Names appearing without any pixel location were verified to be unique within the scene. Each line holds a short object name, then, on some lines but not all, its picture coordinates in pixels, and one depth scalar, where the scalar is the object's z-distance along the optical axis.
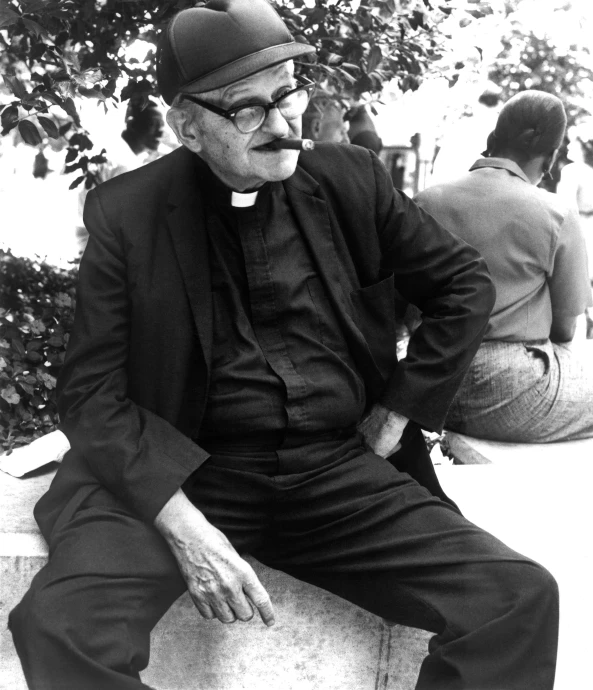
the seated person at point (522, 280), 3.42
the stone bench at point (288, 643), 2.31
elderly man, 1.98
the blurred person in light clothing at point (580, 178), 5.64
